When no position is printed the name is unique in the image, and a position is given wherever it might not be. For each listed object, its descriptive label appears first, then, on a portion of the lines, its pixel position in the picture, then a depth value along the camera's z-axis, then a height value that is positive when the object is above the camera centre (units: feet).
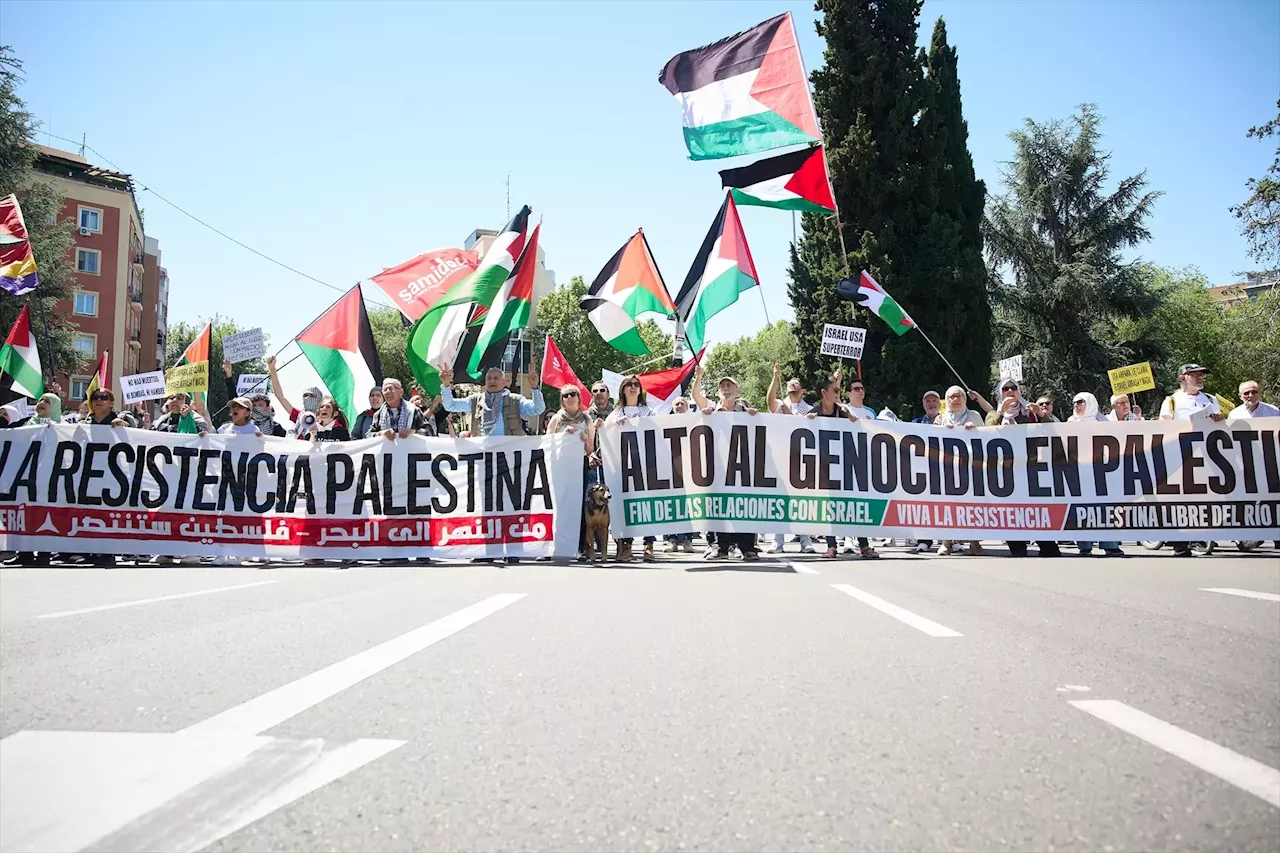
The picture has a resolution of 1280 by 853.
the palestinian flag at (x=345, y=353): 49.44 +8.50
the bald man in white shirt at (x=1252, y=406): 41.91 +4.26
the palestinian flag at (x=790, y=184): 50.39 +16.82
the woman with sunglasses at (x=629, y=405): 41.47 +4.79
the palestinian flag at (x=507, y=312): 46.52 +9.76
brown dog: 38.37 +0.06
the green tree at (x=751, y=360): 310.45 +55.90
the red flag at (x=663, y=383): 67.92 +9.28
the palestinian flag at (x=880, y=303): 54.49 +11.68
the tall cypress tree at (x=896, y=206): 105.09 +33.36
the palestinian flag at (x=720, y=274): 47.83 +11.68
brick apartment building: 199.00 +57.29
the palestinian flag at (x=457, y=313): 47.65 +10.47
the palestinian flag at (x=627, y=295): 52.95 +11.95
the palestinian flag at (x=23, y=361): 62.49 +10.64
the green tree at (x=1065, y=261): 135.03 +34.76
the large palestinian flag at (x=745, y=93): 50.83 +21.98
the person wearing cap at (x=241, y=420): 42.78 +4.57
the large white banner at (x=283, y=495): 40.24 +1.25
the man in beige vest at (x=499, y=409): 42.98 +4.85
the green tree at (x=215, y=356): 360.28 +69.62
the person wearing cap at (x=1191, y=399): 43.73 +4.87
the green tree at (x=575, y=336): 279.88 +51.89
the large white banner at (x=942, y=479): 40.42 +1.38
